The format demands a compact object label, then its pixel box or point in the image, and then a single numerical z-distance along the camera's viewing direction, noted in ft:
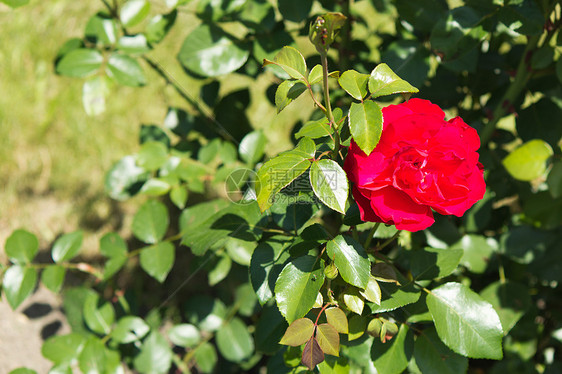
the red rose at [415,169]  2.01
